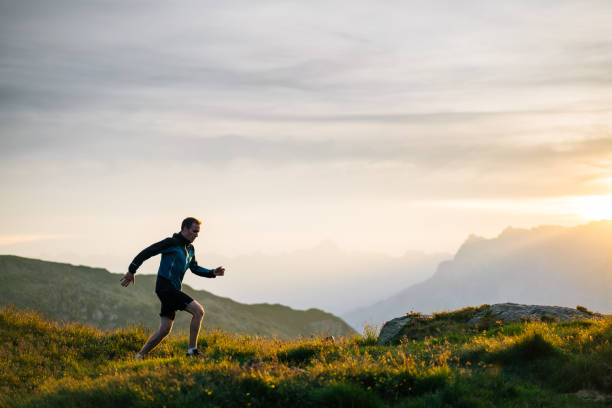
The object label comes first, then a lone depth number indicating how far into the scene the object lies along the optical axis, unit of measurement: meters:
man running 9.74
